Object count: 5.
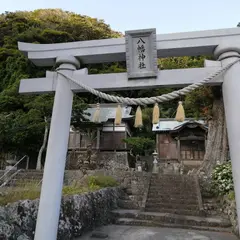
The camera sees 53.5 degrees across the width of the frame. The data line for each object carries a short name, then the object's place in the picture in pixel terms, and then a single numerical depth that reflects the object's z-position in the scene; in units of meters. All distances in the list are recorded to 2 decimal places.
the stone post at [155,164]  17.67
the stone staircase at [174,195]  7.97
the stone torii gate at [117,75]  3.53
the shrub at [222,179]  8.43
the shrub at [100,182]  8.72
